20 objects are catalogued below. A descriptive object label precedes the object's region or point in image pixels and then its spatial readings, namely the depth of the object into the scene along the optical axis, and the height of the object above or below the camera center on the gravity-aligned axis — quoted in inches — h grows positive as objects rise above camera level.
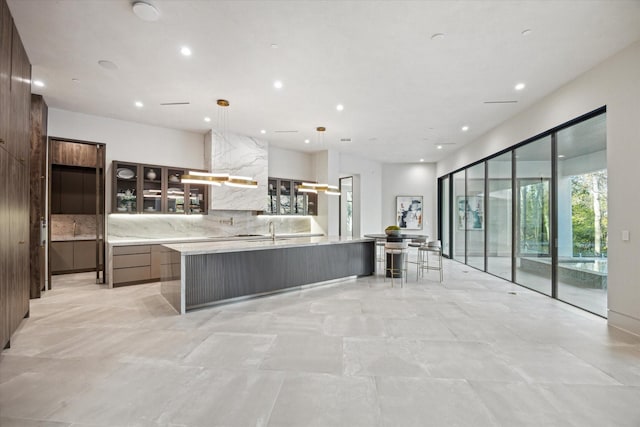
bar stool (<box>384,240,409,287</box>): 238.4 -31.9
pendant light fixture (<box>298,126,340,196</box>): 252.5 +25.8
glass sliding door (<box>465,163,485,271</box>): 295.1 +1.9
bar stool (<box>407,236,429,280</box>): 278.5 -19.9
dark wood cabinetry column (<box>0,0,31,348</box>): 106.2 +16.3
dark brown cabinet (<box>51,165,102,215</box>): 274.7 +25.6
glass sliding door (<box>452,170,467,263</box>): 339.3 +2.1
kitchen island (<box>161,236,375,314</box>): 161.3 -31.7
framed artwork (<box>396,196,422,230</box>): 429.4 +8.1
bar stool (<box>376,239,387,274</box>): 263.6 -46.9
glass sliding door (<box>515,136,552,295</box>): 199.0 +1.4
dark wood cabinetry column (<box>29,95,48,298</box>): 188.9 +16.0
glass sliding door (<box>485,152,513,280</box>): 246.1 +1.6
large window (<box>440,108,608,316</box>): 164.9 +2.8
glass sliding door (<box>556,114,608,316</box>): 161.3 +1.8
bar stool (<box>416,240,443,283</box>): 248.0 -25.1
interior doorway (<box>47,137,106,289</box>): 267.7 +7.7
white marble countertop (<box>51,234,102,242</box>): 269.4 -18.8
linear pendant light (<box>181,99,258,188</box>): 188.2 +24.9
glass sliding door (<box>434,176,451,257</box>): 394.6 +3.7
